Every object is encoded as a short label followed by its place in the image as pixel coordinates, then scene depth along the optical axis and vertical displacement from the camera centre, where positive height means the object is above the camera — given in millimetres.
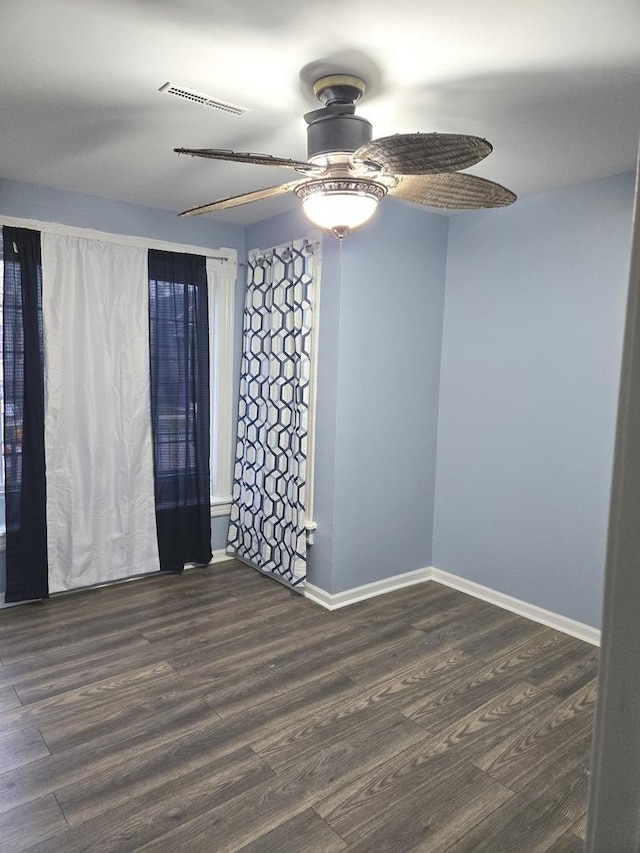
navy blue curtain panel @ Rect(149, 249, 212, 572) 3836 -254
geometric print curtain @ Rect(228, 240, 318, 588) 3650 -316
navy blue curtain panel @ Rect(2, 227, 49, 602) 3316 -327
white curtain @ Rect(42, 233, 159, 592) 3479 -297
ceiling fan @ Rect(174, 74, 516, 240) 1893 +650
